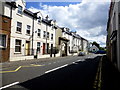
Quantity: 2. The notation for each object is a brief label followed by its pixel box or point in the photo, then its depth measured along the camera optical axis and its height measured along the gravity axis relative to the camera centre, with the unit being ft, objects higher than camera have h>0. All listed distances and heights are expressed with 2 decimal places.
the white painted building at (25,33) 45.74 +9.17
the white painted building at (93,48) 252.83 -0.85
